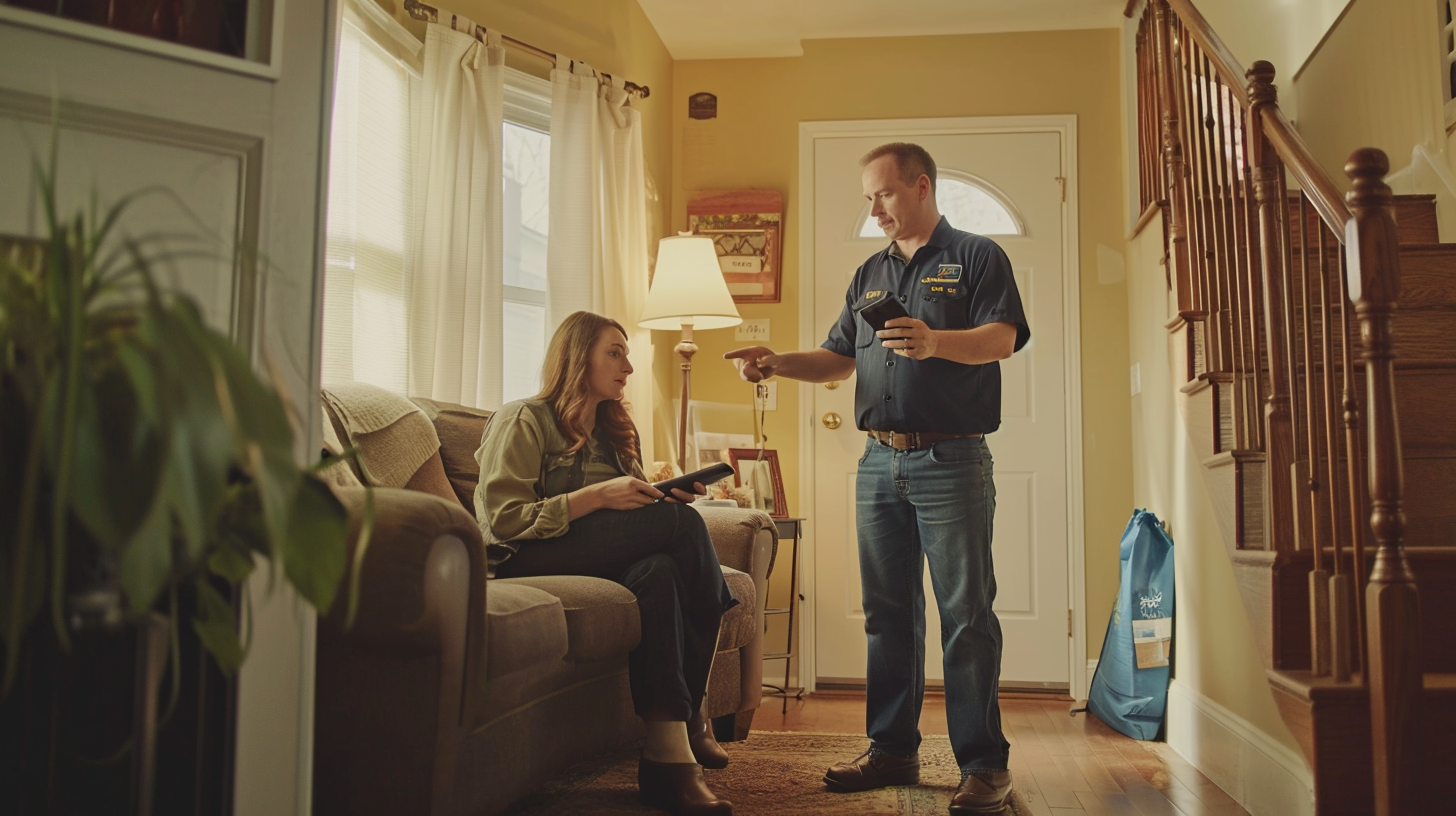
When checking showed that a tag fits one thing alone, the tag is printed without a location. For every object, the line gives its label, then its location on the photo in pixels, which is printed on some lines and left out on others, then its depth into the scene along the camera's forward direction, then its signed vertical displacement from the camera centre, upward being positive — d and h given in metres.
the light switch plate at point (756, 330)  4.39 +0.66
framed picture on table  3.96 +0.06
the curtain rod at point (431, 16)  2.96 +1.32
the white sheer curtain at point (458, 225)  2.99 +0.75
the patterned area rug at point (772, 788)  2.21 -0.65
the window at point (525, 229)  3.55 +0.88
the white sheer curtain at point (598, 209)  3.60 +0.97
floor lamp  3.79 +0.71
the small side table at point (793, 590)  3.83 -0.36
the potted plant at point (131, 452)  0.63 +0.02
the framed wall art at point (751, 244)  4.37 +1.01
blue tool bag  3.20 -0.43
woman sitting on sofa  2.12 -0.08
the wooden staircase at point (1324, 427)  1.72 +0.15
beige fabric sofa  1.56 -0.28
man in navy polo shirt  2.29 +0.06
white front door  4.12 +0.27
